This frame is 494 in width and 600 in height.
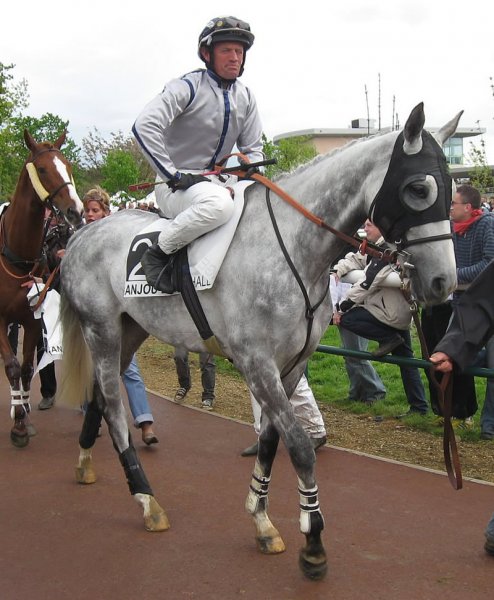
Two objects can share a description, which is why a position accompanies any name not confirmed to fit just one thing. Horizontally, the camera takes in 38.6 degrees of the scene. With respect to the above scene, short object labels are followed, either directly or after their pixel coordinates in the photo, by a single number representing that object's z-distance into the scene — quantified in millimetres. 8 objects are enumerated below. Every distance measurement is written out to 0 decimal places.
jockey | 3956
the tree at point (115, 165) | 35281
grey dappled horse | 3256
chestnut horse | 6109
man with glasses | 6168
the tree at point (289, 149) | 38250
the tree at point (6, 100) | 30984
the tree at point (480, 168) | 16641
